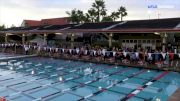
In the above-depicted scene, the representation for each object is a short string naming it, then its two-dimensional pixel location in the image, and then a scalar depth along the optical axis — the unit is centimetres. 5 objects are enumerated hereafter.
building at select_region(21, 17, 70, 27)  3277
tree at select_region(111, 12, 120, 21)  2793
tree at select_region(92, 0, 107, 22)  2763
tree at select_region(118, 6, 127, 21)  2937
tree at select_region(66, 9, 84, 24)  2774
